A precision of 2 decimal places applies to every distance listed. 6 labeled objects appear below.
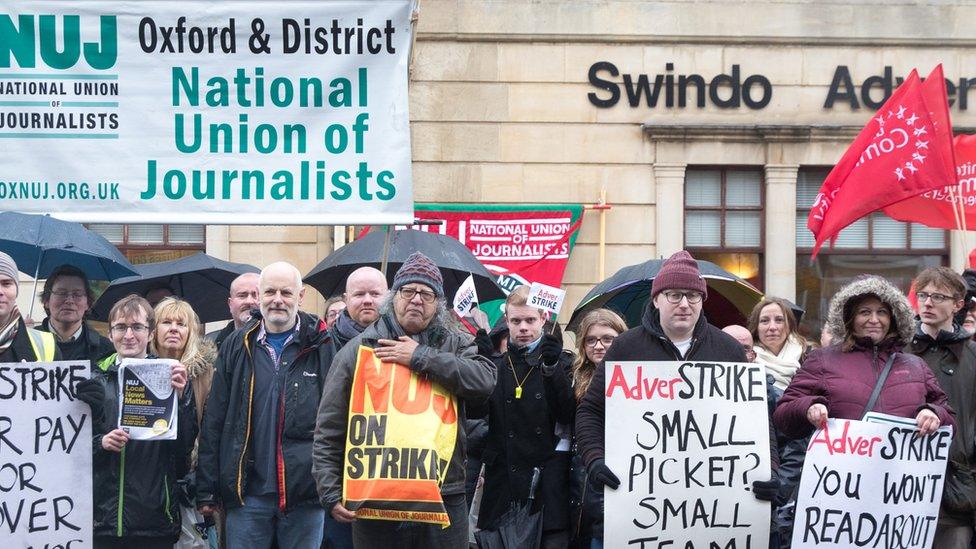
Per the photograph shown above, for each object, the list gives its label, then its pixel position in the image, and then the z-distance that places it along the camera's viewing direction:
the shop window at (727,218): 15.80
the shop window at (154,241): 15.59
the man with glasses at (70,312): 7.88
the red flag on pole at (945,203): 10.61
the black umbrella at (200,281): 10.88
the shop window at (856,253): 15.79
